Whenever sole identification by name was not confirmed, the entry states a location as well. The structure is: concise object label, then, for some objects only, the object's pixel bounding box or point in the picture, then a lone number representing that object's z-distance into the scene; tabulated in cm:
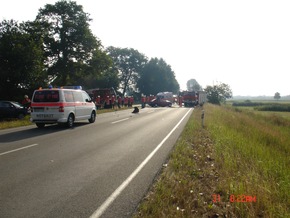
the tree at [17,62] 2445
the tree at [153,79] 8581
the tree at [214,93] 6391
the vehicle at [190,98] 4414
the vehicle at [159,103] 4362
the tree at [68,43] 4091
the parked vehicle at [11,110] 1992
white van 1414
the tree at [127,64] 8588
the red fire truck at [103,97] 3422
